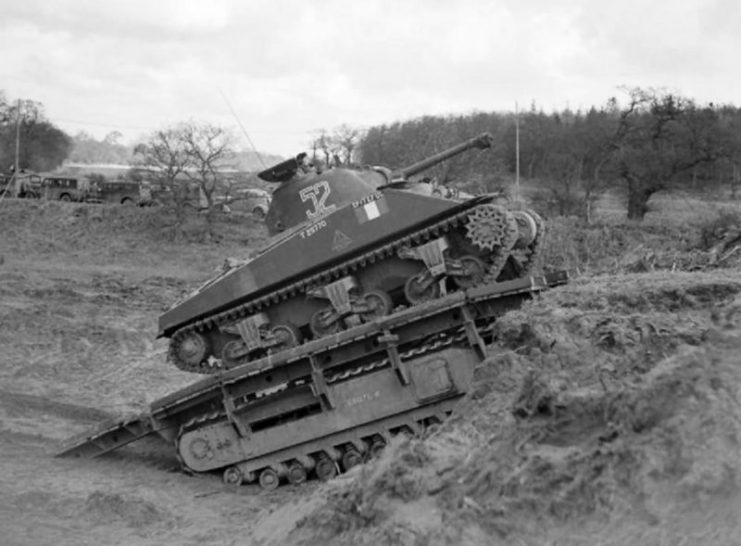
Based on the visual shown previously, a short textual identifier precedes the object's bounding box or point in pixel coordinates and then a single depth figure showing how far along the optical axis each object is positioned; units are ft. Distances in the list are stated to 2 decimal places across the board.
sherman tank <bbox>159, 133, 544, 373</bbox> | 35.91
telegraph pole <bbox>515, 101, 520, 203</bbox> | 112.75
